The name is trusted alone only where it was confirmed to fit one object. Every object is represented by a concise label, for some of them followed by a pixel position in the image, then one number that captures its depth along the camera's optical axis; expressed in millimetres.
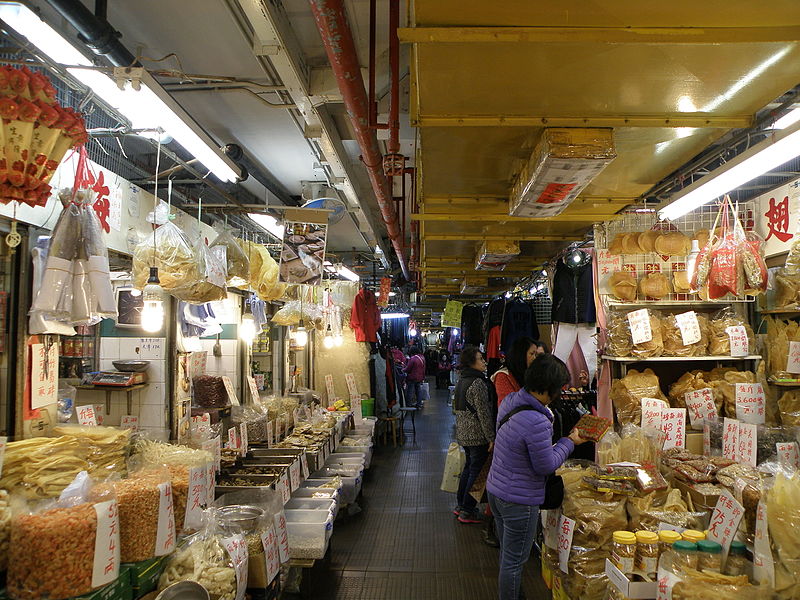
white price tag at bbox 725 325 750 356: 4770
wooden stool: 11422
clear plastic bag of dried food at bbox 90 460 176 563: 2762
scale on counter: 5004
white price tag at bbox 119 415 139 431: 5160
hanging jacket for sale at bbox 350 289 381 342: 10547
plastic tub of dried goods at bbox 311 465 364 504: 6535
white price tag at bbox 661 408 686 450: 4707
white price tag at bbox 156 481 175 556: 2875
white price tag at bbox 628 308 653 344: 4879
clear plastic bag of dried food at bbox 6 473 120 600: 2348
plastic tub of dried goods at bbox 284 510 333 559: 4590
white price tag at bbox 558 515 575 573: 3557
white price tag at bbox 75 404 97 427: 4004
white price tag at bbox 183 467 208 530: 3234
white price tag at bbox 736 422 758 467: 4168
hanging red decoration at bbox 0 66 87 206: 2068
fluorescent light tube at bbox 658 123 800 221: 2873
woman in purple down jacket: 3684
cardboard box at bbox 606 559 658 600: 2736
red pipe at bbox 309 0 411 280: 2279
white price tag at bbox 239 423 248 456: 5754
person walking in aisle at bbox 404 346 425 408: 15953
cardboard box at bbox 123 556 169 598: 2734
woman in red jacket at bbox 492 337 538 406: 5211
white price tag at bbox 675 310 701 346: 4867
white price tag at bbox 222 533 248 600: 3254
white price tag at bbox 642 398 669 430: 4734
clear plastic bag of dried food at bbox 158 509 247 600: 3033
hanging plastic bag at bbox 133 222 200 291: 3678
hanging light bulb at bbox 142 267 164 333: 4402
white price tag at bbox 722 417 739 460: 4332
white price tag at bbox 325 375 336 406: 10455
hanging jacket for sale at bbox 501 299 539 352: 8469
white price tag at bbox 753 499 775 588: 2342
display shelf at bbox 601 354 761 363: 4852
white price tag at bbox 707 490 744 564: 2717
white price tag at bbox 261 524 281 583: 3725
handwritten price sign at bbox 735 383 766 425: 4629
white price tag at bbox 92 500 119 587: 2479
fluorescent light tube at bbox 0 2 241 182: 2248
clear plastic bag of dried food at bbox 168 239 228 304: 3859
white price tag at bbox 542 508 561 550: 3881
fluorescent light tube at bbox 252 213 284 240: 5854
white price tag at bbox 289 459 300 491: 5203
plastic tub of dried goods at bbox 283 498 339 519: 5200
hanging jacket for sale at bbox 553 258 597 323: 6219
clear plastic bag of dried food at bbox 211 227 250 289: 4583
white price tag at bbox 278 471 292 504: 4757
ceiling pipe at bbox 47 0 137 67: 2590
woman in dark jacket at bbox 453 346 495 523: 6125
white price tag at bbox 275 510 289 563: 4035
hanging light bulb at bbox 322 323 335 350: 9902
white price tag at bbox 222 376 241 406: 6520
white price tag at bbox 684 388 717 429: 4785
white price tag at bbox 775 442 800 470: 4172
